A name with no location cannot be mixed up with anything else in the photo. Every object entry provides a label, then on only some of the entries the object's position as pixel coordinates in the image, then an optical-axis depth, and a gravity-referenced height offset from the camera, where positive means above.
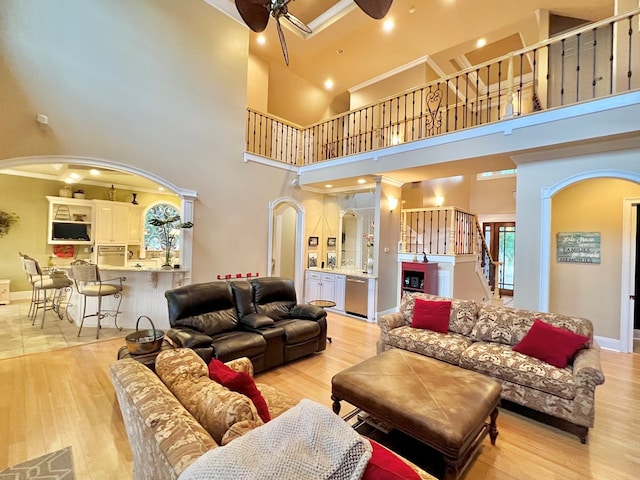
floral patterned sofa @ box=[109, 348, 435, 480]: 1.07 -0.78
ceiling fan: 2.30 +2.23
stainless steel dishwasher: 5.93 -1.12
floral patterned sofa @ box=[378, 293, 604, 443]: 2.40 -1.08
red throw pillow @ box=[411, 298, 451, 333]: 3.59 -0.89
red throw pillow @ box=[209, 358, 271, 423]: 1.54 -0.81
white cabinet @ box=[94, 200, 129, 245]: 6.86 +0.33
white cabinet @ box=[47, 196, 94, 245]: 6.61 +0.32
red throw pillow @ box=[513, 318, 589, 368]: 2.70 -0.91
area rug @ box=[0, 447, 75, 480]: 1.89 -1.59
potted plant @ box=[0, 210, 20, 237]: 6.21 +0.26
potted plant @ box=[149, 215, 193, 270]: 4.67 +0.13
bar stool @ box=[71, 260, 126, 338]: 4.33 -0.81
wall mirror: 7.42 +0.10
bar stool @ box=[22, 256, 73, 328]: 4.94 -0.87
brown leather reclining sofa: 3.09 -1.03
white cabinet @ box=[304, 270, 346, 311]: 6.37 -1.03
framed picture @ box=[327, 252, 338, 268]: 7.63 -0.44
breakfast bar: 4.86 -1.07
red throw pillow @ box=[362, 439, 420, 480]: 0.87 -0.70
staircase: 6.04 +0.22
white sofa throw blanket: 0.83 -0.65
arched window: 7.80 +0.19
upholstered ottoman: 1.79 -1.10
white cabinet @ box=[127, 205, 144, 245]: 7.39 +0.31
